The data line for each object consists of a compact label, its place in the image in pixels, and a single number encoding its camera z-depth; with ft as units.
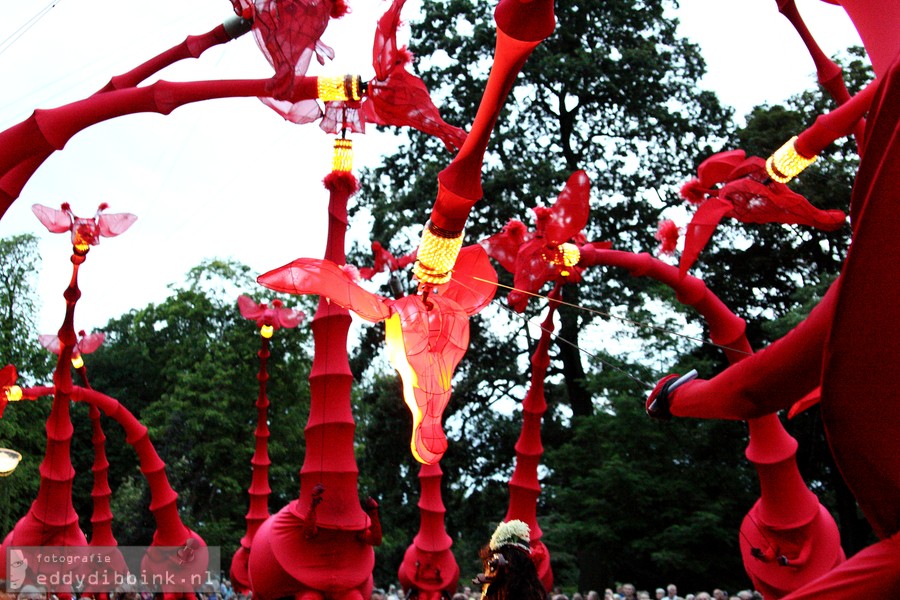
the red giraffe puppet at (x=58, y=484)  40.34
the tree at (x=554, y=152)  66.18
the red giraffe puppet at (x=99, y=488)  45.70
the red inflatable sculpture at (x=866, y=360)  9.18
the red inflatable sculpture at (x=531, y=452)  38.91
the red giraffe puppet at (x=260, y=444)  42.78
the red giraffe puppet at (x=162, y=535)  46.26
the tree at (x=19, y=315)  82.28
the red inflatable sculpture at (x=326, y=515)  30.81
